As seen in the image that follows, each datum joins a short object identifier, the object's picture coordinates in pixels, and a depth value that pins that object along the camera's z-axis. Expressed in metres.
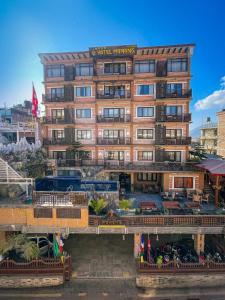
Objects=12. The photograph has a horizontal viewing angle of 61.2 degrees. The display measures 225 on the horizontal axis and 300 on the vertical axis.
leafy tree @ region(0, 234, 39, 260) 14.25
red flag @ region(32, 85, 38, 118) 28.38
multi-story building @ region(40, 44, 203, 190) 25.67
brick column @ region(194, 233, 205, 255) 15.31
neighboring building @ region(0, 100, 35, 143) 32.72
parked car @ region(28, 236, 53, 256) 15.66
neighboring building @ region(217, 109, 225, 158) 44.15
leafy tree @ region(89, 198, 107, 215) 15.53
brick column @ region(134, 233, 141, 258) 15.27
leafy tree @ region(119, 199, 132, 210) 16.83
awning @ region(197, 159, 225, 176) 19.50
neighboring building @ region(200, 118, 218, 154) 49.49
